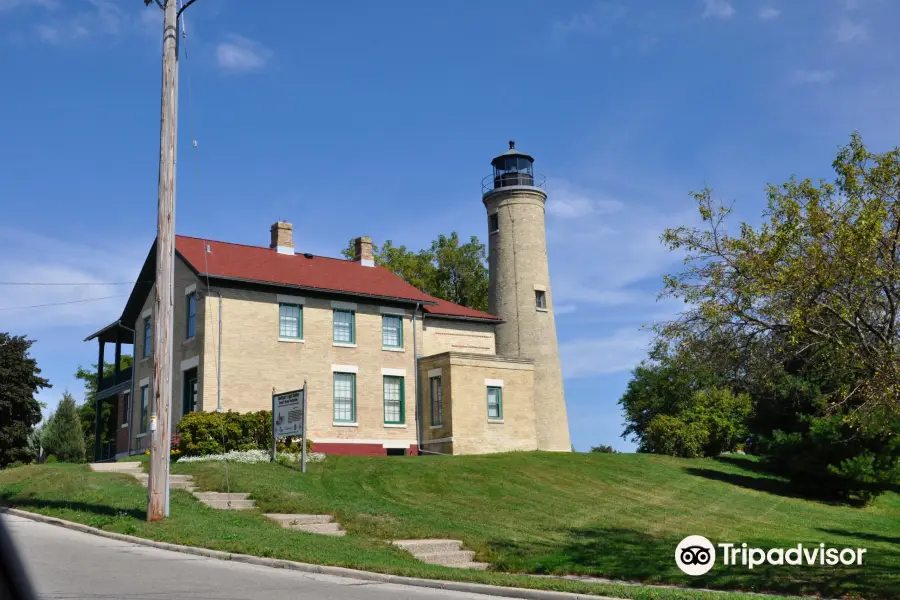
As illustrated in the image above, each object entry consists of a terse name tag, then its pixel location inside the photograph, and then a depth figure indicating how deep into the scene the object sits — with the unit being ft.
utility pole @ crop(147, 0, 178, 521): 52.95
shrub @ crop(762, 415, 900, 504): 104.88
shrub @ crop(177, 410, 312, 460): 87.71
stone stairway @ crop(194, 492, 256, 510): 62.28
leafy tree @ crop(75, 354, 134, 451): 208.74
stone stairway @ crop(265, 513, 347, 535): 55.83
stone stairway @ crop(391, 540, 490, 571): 49.60
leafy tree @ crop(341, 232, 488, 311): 193.16
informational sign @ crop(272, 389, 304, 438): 82.17
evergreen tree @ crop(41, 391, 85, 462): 161.27
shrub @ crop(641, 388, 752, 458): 143.43
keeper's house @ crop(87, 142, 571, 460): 101.65
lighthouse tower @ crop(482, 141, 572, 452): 133.18
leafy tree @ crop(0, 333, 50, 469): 141.79
